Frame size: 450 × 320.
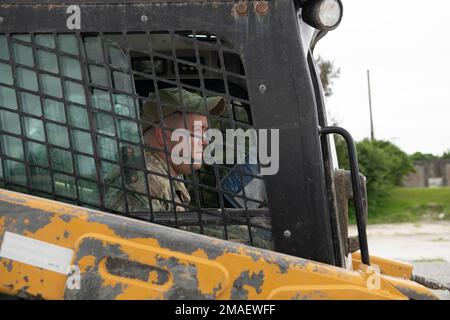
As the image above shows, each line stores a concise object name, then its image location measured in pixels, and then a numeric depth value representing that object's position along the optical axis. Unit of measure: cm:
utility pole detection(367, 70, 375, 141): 2784
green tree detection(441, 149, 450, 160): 2865
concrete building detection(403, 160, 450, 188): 2715
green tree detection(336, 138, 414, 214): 2109
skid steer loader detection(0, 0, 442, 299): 229
